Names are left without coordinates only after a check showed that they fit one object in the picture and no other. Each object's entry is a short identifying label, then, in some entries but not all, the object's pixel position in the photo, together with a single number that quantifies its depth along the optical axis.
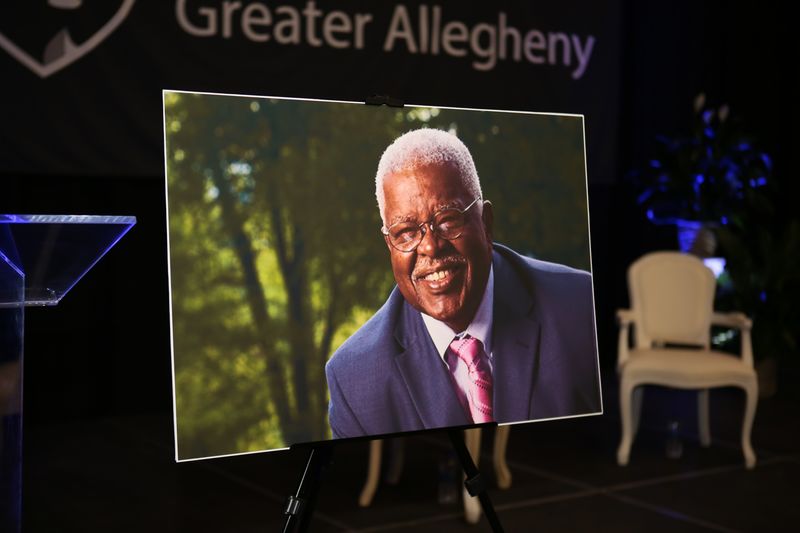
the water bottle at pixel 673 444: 4.70
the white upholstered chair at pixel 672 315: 4.70
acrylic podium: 2.07
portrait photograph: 2.46
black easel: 2.46
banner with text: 4.79
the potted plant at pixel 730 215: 5.90
